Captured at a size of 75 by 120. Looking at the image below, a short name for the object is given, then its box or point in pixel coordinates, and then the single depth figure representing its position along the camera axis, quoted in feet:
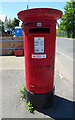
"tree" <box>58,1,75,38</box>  122.29
